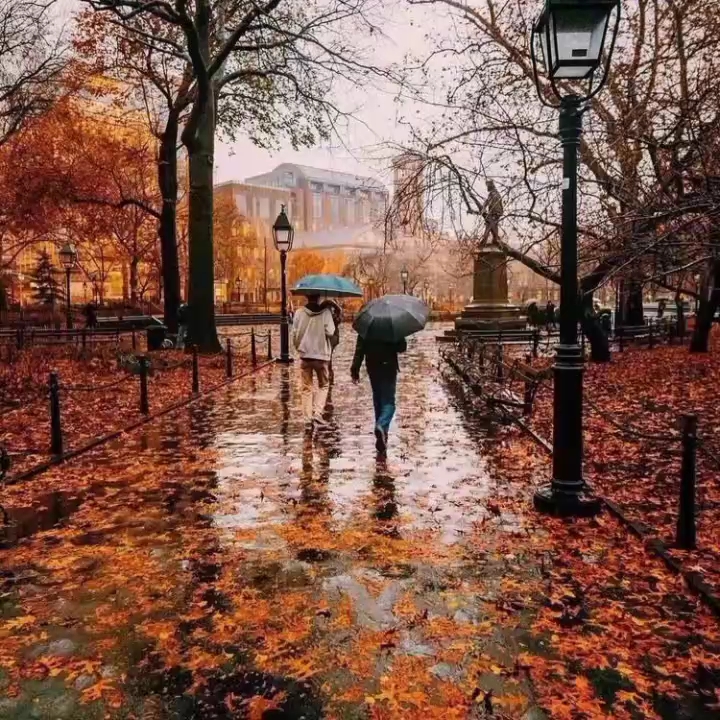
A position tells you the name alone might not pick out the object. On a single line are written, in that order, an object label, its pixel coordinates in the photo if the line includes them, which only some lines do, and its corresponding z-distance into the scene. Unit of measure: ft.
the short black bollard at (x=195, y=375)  48.57
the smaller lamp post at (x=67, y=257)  112.68
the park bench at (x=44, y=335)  77.34
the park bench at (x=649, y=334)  82.43
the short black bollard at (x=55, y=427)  28.76
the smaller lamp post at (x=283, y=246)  70.44
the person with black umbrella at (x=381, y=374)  28.81
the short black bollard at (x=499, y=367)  47.84
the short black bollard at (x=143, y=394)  39.30
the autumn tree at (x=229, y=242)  199.82
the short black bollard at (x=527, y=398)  37.14
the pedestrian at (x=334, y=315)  32.24
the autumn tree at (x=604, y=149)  31.96
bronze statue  47.47
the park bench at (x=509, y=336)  85.75
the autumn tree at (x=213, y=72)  61.93
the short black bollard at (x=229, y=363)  57.11
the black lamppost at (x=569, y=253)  19.11
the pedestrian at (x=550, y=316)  119.71
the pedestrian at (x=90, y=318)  122.42
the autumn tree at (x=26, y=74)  83.05
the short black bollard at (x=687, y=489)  17.34
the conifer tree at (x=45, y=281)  181.12
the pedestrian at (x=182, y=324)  84.95
